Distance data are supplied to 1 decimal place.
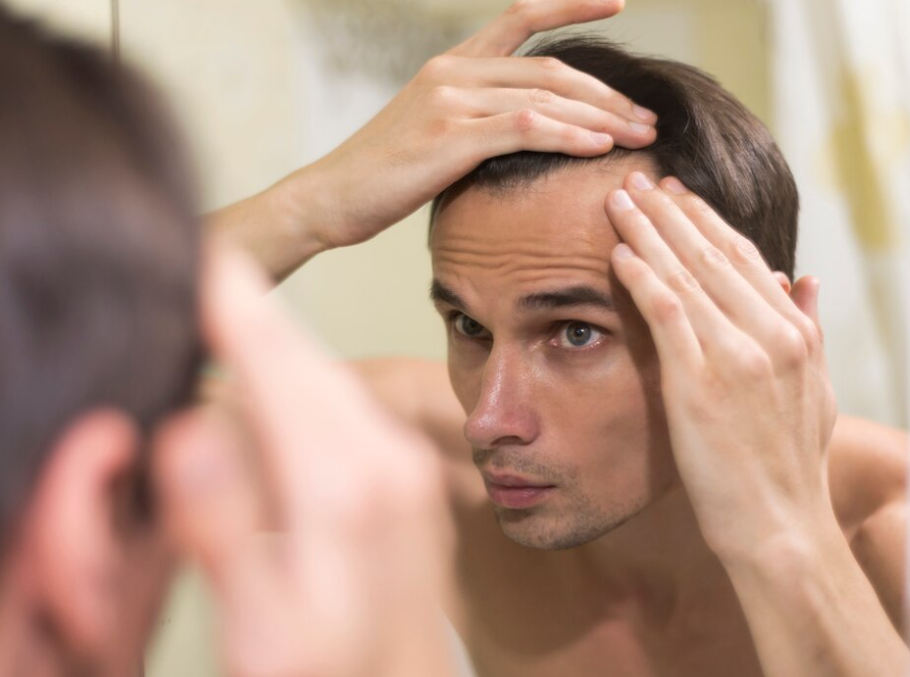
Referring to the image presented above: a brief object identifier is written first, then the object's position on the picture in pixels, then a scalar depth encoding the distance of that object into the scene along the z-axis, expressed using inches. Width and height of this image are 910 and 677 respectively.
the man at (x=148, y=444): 9.8
